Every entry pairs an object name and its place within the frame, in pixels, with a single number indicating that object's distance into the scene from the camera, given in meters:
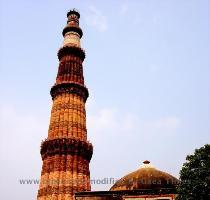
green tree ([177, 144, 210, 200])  15.94
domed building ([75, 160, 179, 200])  21.44
